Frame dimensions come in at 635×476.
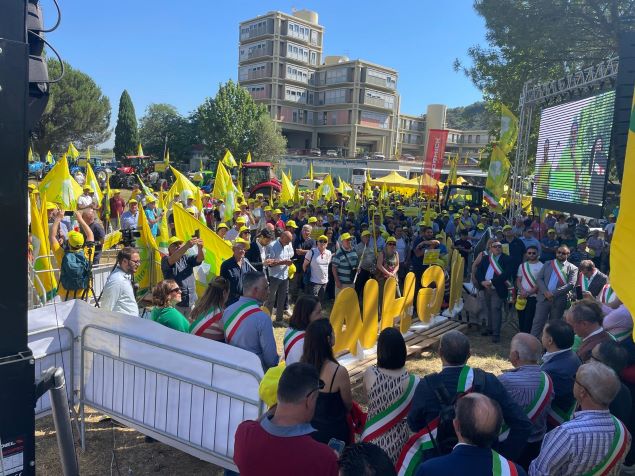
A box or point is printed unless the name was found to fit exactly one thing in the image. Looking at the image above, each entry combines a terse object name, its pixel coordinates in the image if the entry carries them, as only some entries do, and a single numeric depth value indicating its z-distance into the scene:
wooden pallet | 5.73
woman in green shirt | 4.28
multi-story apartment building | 65.12
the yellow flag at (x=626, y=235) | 2.00
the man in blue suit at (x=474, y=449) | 2.08
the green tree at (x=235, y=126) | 44.97
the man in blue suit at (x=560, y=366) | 3.35
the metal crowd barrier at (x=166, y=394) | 3.61
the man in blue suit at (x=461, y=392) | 2.77
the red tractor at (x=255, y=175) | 33.53
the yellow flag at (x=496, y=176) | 14.24
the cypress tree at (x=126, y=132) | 56.94
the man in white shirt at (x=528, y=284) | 7.56
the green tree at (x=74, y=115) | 45.19
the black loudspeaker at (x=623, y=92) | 8.30
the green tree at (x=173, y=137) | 54.16
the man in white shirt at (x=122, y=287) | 4.87
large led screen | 10.38
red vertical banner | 17.75
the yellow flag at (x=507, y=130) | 14.71
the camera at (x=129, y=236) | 8.33
